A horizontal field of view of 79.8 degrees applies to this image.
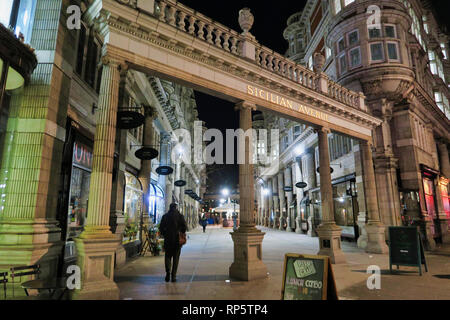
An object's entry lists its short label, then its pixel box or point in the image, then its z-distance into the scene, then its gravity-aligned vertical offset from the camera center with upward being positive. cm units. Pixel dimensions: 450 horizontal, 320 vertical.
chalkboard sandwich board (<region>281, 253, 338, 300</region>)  396 -99
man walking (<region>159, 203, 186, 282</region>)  730 -54
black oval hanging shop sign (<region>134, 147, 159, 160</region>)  1058 +236
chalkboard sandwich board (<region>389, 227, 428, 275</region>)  836 -109
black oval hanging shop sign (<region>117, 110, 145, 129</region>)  832 +289
